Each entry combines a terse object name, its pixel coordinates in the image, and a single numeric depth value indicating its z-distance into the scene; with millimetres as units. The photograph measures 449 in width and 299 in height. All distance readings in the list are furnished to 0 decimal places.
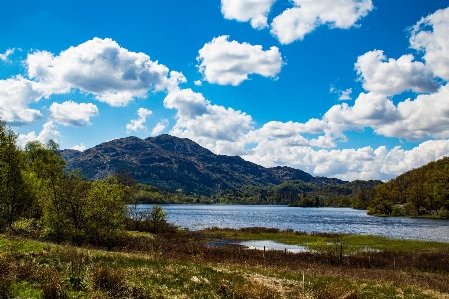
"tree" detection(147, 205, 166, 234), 82562
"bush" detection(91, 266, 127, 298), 16984
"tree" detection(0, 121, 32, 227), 48706
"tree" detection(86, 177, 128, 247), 47688
